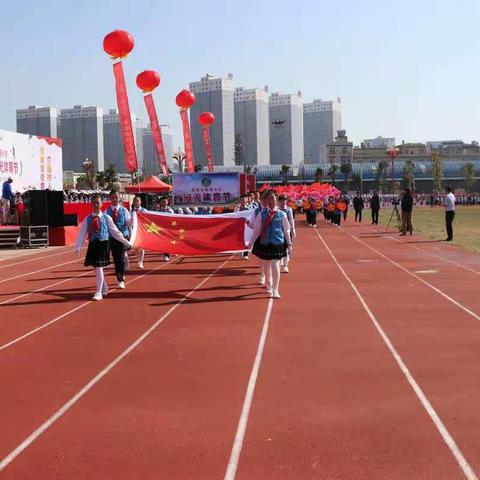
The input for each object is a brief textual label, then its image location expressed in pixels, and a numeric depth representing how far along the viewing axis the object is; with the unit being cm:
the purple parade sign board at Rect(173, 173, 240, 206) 2714
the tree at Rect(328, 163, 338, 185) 12964
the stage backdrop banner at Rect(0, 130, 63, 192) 3434
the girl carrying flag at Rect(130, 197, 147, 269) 1501
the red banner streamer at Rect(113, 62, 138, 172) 2783
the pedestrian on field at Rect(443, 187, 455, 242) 2391
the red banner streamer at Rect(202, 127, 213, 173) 4972
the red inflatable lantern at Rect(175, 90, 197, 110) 4259
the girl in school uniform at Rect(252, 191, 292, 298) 1111
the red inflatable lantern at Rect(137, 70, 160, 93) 3341
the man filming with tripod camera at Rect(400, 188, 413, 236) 2658
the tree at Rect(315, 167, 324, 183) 12614
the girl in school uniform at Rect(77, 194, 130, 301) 1127
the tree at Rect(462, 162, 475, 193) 11325
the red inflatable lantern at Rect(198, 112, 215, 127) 4950
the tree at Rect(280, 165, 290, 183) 12719
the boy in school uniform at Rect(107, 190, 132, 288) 1263
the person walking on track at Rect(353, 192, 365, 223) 4056
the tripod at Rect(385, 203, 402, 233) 3118
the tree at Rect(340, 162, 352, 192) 12719
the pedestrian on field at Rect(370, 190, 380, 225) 3675
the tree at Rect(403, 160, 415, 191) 10779
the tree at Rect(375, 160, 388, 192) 12706
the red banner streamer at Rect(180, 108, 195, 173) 4400
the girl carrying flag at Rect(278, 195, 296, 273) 1364
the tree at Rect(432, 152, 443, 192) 10731
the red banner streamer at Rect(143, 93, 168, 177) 3478
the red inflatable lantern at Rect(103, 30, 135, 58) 2594
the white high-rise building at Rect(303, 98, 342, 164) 18931
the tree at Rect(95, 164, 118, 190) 8062
